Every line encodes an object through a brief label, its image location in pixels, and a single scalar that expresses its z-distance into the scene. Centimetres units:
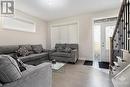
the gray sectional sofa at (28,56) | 221
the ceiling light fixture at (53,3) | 219
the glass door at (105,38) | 303
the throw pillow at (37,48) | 296
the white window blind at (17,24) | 248
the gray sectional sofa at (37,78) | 73
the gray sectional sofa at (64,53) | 271
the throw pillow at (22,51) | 238
